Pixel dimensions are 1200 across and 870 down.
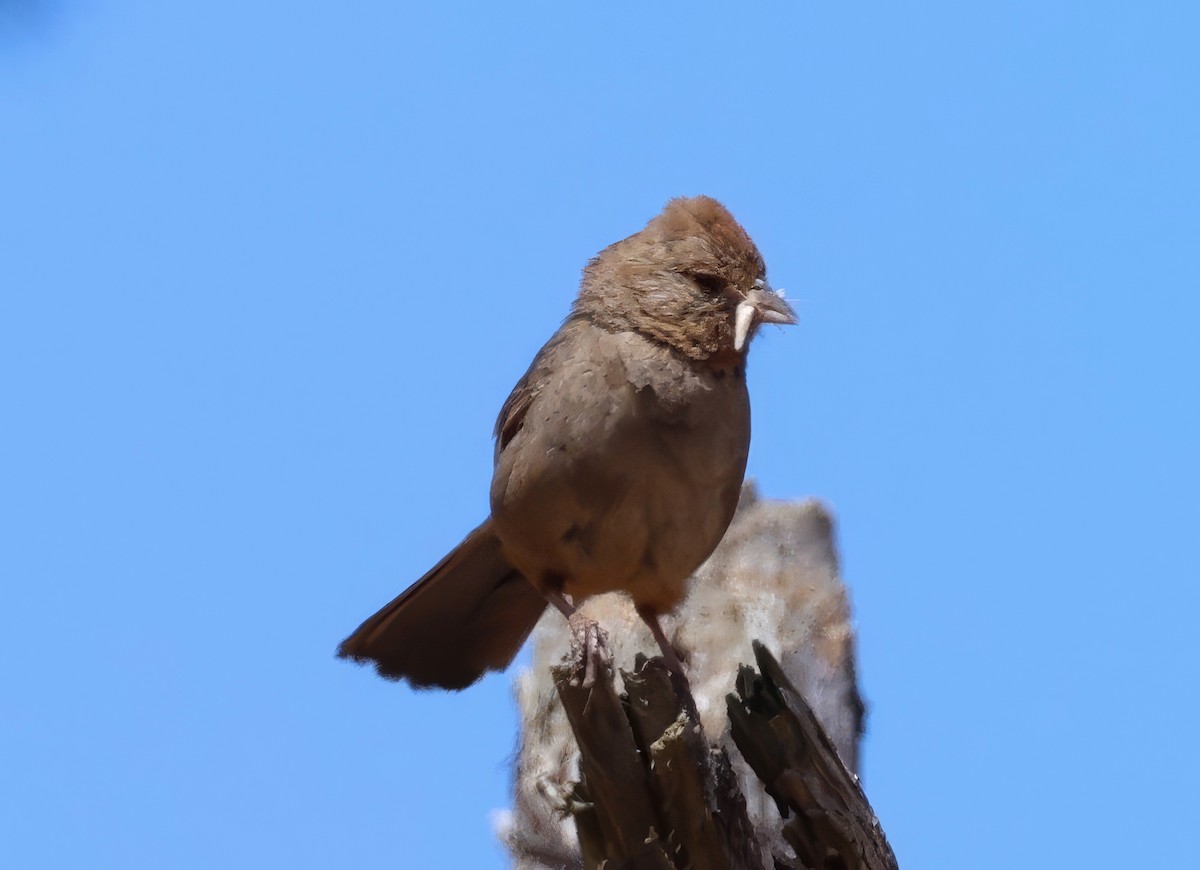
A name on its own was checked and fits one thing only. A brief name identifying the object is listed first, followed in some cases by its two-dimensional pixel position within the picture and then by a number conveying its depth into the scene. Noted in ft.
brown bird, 26.61
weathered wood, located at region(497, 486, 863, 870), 34.71
